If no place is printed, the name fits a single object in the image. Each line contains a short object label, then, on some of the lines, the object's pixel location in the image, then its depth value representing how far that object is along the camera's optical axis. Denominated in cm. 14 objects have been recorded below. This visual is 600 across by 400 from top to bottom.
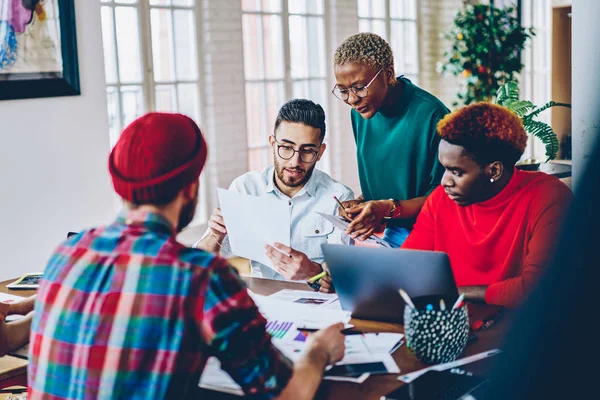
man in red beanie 112
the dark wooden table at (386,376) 140
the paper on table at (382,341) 161
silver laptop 163
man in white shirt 257
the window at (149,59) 484
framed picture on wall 377
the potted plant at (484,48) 686
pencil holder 149
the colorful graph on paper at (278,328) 172
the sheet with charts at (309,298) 196
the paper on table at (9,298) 219
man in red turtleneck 205
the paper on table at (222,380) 142
